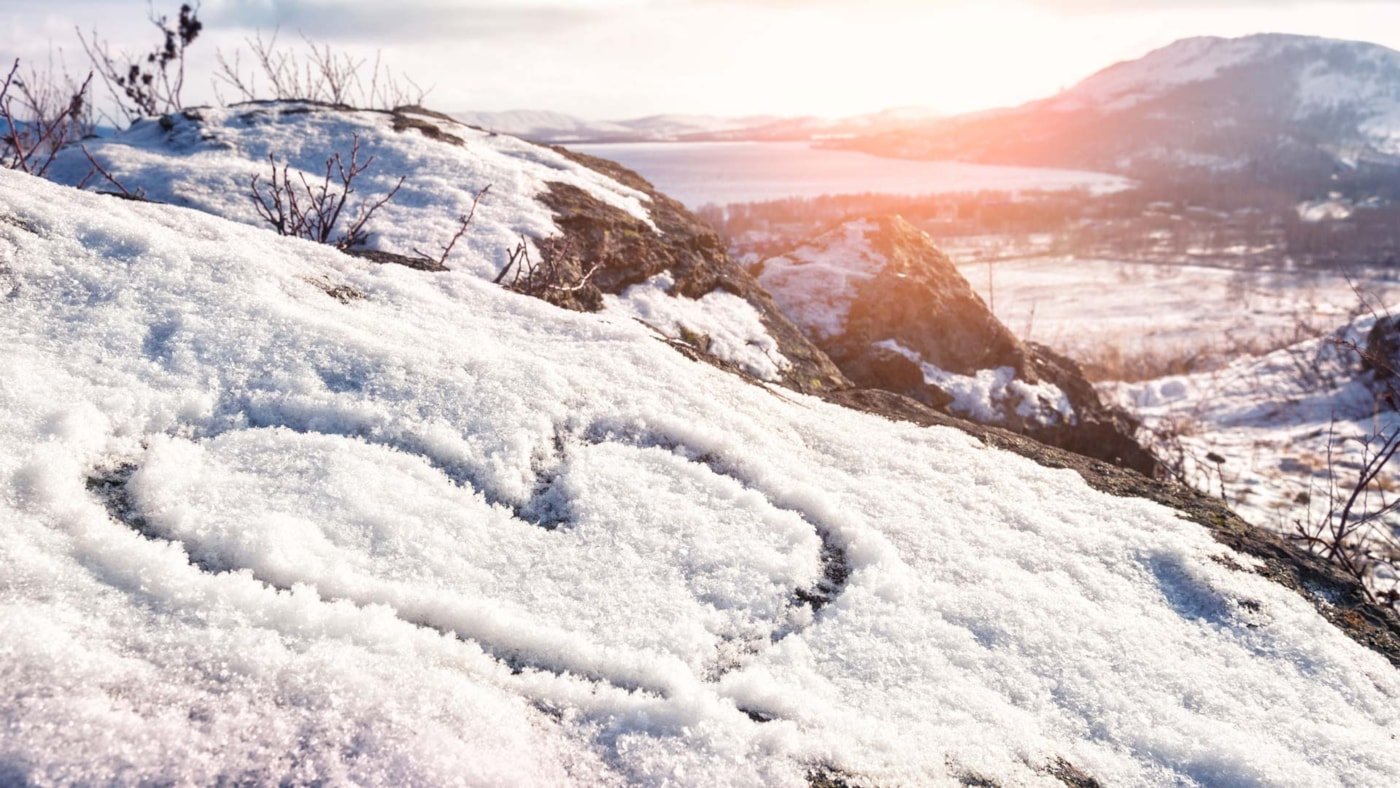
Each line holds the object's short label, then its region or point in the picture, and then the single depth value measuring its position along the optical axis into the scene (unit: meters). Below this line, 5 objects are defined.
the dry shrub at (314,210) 4.13
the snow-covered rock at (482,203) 4.46
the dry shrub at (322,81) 11.30
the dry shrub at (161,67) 9.38
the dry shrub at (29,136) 3.37
